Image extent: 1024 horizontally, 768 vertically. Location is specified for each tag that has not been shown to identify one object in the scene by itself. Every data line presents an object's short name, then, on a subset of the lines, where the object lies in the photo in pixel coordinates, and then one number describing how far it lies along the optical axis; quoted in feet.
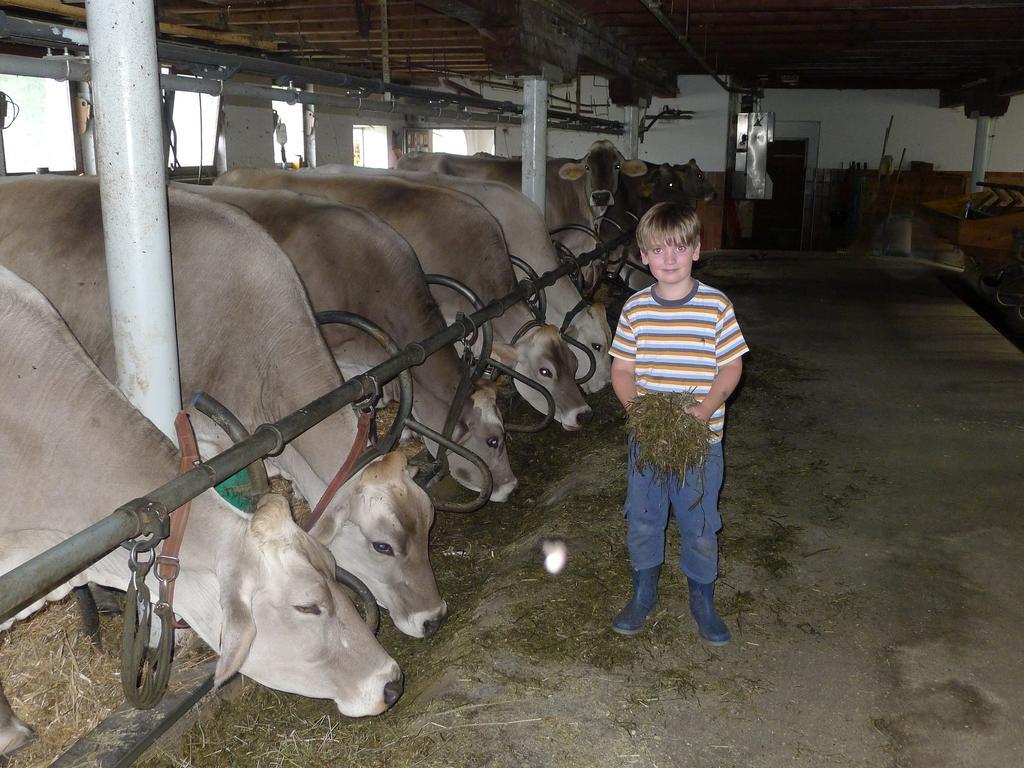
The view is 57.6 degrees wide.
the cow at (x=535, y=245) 22.06
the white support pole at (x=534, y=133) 24.49
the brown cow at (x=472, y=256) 18.01
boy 9.75
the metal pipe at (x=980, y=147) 52.19
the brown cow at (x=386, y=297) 15.21
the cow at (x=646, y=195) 34.91
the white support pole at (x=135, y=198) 7.67
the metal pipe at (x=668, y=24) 24.16
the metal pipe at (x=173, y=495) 5.41
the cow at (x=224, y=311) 11.29
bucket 55.01
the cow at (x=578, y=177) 32.81
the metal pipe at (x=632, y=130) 42.98
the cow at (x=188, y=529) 7.68
